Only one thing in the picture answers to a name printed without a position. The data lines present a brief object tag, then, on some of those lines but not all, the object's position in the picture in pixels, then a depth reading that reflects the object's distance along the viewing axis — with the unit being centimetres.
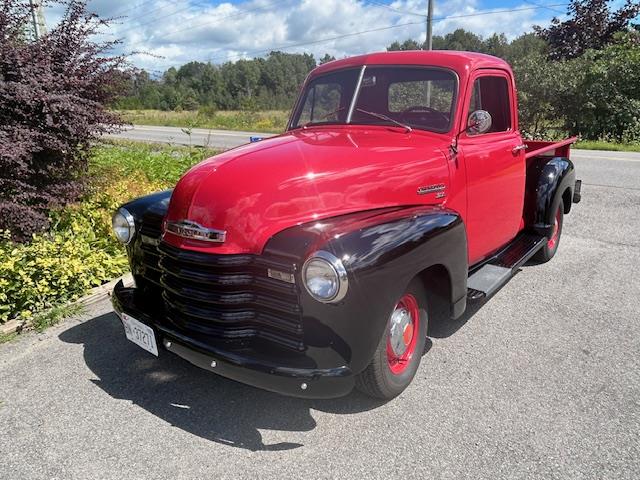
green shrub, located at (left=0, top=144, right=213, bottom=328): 386
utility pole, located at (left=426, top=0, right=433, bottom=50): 1608
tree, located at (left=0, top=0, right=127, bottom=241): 448
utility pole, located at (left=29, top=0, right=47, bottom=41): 622
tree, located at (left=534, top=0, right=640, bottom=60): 2430
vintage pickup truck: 232
